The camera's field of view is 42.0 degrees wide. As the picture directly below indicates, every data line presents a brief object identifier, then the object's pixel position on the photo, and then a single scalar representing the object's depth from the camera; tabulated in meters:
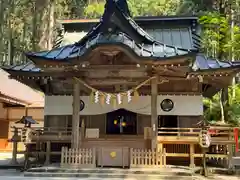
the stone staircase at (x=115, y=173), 9.71
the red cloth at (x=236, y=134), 11.54
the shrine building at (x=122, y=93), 10.62
